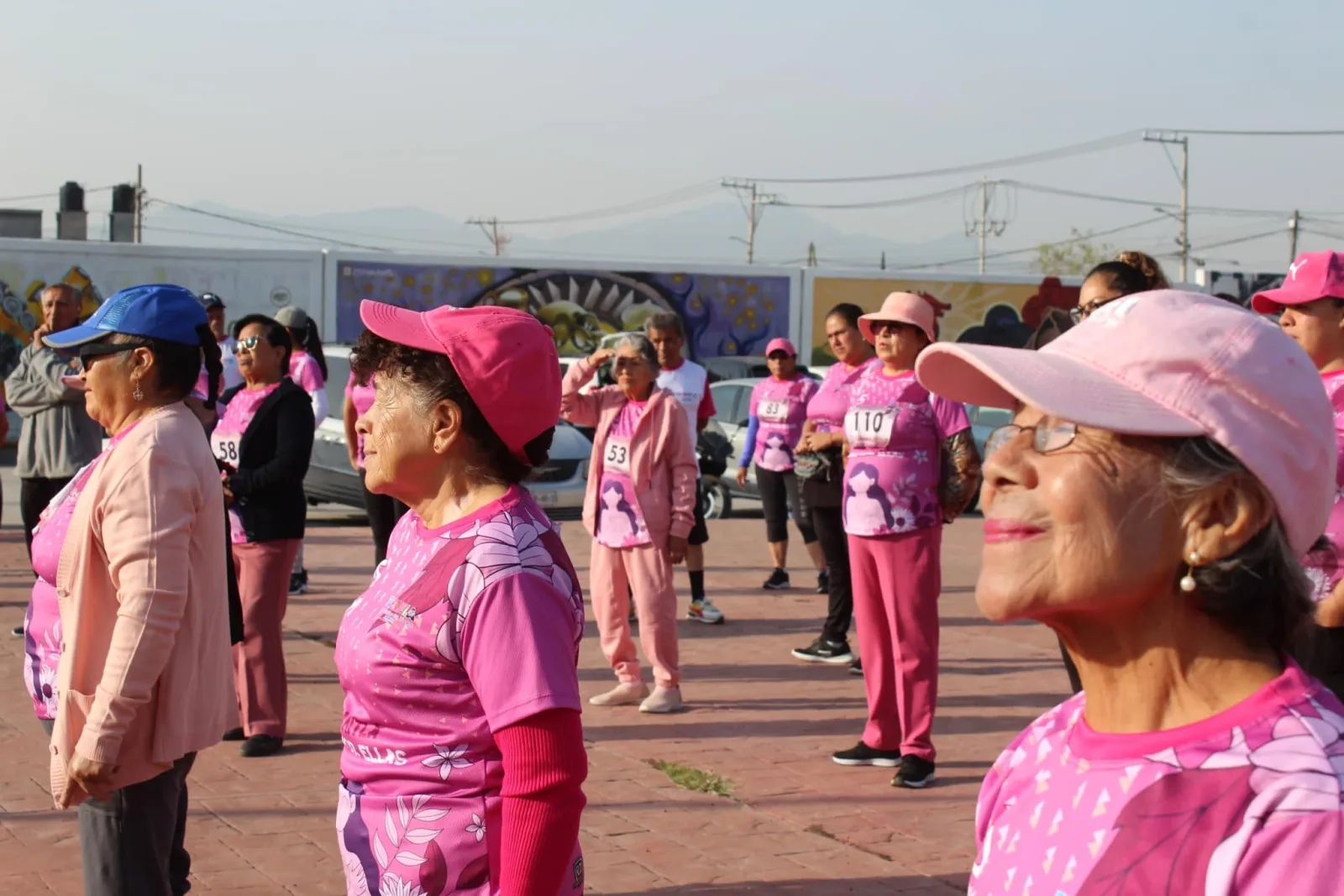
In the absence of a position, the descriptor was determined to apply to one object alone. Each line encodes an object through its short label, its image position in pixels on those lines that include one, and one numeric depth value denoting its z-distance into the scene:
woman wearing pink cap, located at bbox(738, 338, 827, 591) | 10.58
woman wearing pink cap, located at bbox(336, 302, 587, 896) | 2.49
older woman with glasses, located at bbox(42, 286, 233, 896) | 3.54
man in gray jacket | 8.88
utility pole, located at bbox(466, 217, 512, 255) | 108.88
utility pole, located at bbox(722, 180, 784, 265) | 88.81
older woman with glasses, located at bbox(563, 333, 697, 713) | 7.54
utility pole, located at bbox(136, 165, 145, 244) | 73.25
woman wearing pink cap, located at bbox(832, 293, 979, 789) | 6.23
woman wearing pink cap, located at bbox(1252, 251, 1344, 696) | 3.94
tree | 90.50
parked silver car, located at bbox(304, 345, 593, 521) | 14.48
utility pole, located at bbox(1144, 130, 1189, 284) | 73.01
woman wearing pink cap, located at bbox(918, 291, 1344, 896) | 1.60
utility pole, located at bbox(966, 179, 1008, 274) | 93.00
